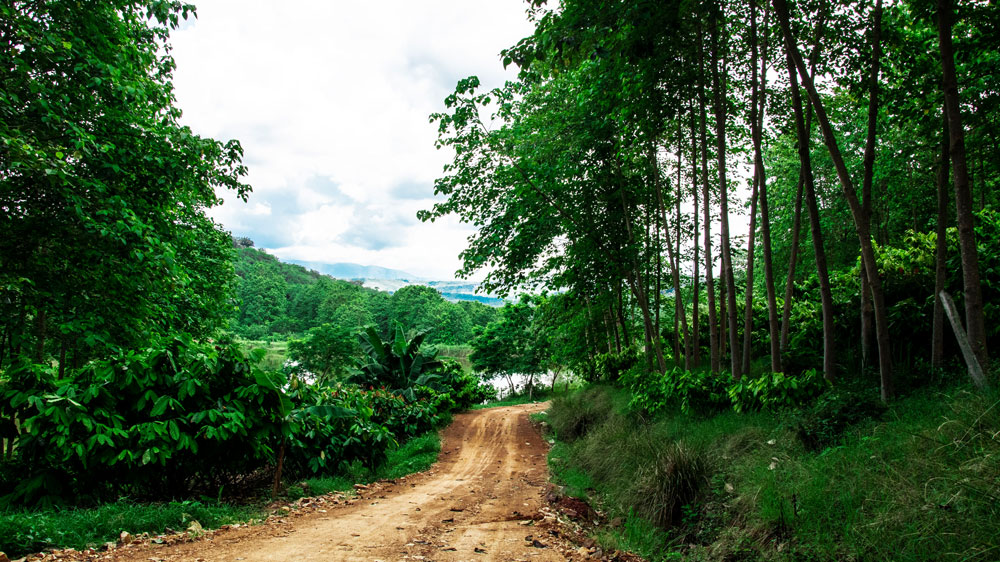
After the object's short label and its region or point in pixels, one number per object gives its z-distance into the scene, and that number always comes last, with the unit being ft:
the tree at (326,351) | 121.29
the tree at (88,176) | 19.20
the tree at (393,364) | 61.26
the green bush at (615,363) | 47.75
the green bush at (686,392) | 23.63
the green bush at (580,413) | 39.14
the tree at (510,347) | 113.29
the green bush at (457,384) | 66.44
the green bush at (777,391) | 18.35
